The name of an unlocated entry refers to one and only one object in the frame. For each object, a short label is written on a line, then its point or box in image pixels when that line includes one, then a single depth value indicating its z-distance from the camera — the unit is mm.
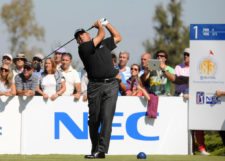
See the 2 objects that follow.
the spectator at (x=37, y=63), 23672
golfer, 18406
